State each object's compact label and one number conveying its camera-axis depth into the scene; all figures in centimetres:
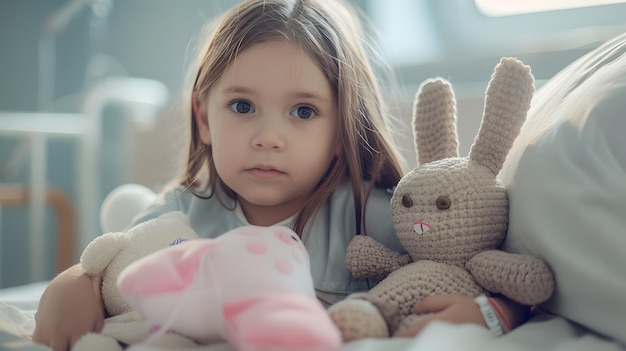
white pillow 57
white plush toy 69
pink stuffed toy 48
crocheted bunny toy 62
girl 84
